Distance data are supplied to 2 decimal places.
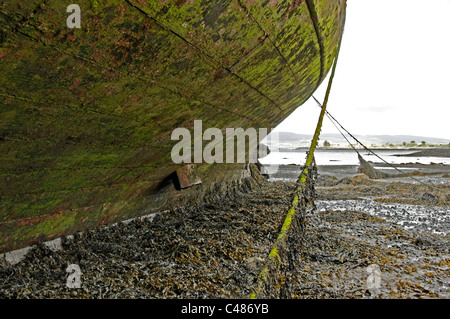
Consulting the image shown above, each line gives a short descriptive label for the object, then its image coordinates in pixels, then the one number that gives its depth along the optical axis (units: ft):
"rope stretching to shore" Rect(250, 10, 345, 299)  6.99
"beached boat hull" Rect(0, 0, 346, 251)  5.86
